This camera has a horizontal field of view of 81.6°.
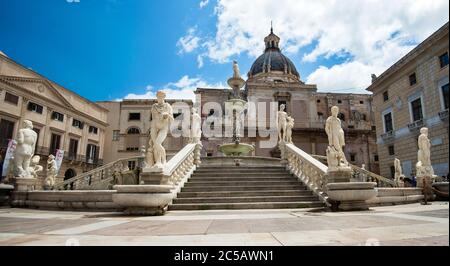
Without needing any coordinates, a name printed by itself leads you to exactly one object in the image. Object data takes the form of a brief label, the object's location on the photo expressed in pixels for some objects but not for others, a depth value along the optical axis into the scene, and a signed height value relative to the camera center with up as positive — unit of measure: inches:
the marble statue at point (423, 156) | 419.2 +35.7
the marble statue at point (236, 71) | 699.6 +278.6
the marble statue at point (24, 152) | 360.5 +30.1
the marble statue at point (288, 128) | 498.9 +93.1
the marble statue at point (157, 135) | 271.0 +41.3
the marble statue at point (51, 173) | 453.5 +1.6
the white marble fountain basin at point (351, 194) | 261.4 -16.7
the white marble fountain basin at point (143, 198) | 234.4 -20.7
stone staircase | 283.1 -18.1
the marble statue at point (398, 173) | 603.3 +10.0
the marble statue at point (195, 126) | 514.9 +98.7
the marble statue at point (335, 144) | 296.5 +38.0
